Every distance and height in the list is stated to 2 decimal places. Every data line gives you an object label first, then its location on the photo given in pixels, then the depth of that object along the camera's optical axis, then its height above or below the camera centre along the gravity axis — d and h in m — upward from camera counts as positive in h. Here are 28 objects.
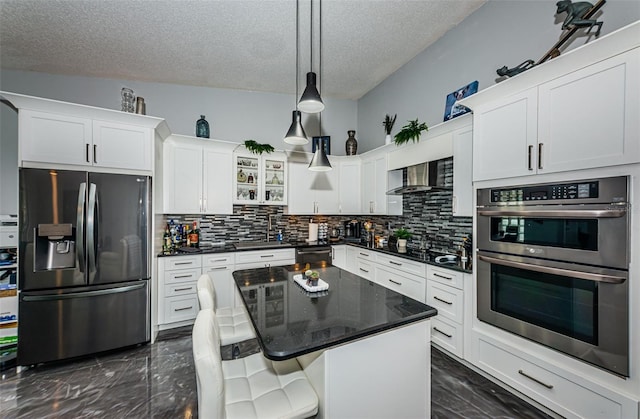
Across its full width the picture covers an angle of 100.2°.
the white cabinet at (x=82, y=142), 2.38 +0.63
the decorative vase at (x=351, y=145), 4.57 +1.08
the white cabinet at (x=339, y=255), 4.12 -0.73
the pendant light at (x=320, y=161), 2.47 +0.43
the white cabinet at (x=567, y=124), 1.43 +0.54
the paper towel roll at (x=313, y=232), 4.38 -0.39
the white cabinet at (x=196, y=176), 3.43 +0.42
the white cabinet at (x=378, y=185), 3.79 +0.34
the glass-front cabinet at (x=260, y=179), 3.91 +0.44
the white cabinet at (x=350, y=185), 4.44 +0.39
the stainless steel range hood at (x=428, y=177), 2.96 +0.35
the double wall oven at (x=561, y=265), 1.45 -0.36
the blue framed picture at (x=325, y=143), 4.42 +1.10
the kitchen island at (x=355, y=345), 1.22 -0.66
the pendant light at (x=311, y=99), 1.97 +0.81
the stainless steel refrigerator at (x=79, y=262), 2.35 -0.52
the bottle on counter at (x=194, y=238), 3.68 -0.42
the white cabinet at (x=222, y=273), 3.36 -0.84
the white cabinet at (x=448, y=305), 2.34 -0.89
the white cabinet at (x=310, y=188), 4.20 +0.32
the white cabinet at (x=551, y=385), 1.47 -1.12
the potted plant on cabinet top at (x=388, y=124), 3.86 +1.24
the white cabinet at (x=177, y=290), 3.13 -0.99
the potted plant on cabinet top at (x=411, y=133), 3.02 +0.88
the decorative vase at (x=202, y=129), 3.71 +1.10
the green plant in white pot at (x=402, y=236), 3.44 -0.36
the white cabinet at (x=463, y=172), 2.51 +0.35
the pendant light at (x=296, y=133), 2.26 +0.64
